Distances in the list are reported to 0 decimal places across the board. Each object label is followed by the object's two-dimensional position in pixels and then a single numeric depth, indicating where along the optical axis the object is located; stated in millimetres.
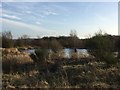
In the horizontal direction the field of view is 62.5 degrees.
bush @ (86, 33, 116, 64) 5455
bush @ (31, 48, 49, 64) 5955
